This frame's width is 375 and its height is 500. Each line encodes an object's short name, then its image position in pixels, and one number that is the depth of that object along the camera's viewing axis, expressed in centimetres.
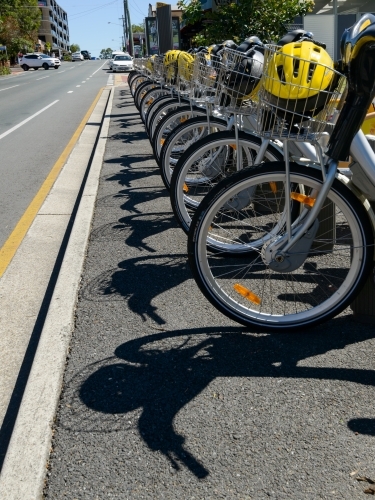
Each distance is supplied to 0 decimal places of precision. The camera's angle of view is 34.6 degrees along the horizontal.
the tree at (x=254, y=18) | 991
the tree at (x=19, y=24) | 6779
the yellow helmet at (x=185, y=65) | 643
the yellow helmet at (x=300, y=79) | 287
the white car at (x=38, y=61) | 6838
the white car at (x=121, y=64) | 5242
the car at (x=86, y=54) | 14100
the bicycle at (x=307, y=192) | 288
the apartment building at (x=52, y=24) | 14662
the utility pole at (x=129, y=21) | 5856
